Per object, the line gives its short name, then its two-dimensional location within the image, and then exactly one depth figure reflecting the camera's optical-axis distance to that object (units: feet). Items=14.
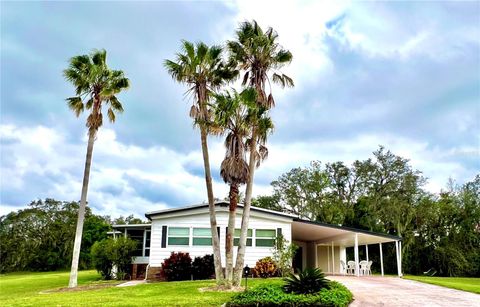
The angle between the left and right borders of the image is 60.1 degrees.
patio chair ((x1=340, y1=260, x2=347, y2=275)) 88.19
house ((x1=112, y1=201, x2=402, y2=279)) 69.97
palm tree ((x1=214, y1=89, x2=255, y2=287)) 49.55
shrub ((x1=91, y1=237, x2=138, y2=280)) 73.72
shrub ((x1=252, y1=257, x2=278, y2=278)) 66.44
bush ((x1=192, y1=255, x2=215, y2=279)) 65.82
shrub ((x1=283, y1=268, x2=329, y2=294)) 36.14
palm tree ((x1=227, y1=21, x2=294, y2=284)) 51.90
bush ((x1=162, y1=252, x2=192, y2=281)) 64.64
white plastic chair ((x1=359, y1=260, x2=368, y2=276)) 82.22
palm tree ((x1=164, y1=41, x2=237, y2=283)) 52.47
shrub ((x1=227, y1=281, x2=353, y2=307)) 33.80
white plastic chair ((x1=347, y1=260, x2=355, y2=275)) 86.71
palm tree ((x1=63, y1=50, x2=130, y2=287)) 61.21
